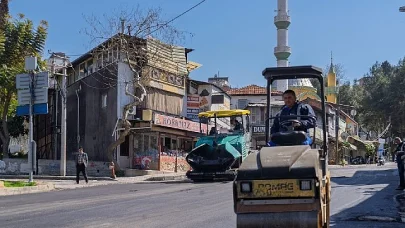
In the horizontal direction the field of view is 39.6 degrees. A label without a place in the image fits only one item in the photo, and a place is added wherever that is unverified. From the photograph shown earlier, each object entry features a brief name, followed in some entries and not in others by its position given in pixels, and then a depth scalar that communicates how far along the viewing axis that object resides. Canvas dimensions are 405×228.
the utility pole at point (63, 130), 30.84
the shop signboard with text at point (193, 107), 42.31
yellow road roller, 6.52
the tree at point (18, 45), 33.38
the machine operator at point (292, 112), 7.96
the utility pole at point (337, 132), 59.95
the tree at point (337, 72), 94.54
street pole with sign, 23.47
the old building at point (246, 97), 62.75
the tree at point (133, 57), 32.88
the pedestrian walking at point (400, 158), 17.07
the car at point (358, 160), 71.16
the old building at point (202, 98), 42.41
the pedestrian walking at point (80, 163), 25.30
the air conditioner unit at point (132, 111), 35.63
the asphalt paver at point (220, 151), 22.55
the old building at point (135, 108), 35.41
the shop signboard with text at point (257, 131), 47.07
